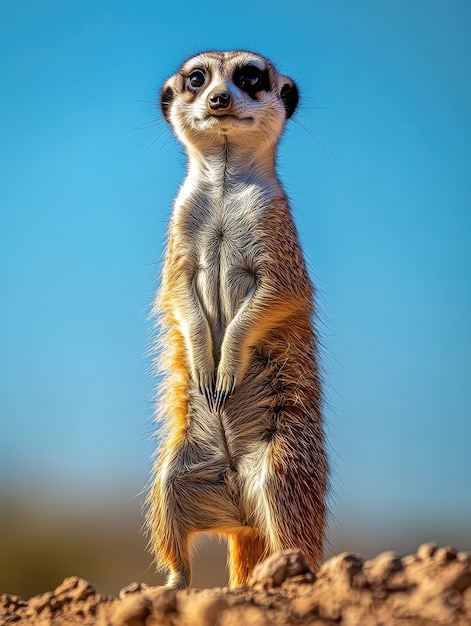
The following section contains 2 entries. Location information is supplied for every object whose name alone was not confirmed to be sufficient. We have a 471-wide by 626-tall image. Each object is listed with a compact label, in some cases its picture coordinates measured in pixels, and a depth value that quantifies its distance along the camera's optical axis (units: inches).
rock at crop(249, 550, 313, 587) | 201.5
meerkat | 349.4
